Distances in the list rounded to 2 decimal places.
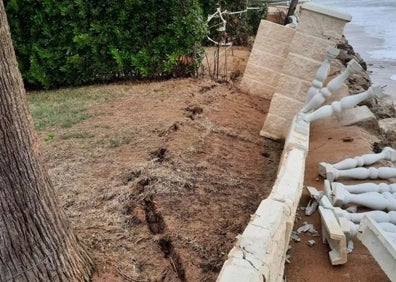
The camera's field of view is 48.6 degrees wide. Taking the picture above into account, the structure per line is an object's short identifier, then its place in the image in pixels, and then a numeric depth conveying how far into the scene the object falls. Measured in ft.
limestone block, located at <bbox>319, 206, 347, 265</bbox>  9.59
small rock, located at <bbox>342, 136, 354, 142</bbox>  16.03
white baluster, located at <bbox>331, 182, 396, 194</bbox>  11.89
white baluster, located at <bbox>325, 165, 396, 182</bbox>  13.05
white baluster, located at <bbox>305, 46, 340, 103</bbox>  14.94
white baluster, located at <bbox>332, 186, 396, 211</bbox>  11.34
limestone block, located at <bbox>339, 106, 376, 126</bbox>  17.03
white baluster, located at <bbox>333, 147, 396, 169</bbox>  13.46
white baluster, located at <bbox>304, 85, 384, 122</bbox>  14.93
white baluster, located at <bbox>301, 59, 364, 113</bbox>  15.05
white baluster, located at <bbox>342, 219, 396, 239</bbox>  9.87
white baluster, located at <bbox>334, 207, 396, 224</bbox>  10.55
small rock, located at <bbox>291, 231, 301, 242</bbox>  11.03
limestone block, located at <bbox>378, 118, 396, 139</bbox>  19.31
